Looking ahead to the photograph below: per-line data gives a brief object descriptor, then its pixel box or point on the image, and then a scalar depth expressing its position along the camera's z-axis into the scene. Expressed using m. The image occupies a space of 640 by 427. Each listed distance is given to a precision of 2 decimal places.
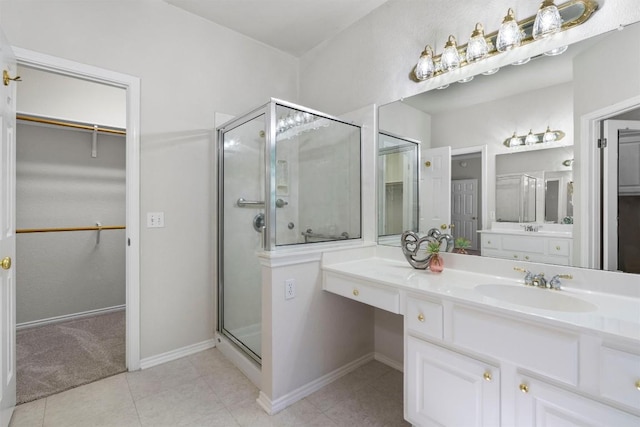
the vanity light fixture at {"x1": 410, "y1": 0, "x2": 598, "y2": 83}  1.34
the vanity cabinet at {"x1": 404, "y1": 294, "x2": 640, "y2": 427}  0.88
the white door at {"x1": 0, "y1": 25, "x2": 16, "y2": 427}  1.39
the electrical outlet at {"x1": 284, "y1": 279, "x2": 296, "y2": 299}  1.72
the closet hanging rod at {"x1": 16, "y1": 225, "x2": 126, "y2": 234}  2.68
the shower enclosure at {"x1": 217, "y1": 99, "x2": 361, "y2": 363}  1.82
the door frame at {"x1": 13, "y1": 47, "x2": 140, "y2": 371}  2.05
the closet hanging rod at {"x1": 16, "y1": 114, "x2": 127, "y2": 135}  2.59
